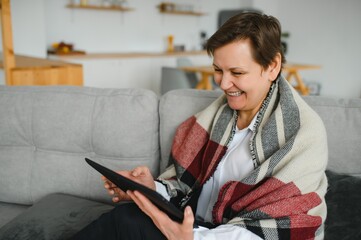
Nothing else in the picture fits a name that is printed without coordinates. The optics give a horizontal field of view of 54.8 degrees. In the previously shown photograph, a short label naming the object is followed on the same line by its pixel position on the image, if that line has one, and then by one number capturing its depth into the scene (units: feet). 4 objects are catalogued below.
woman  3.08
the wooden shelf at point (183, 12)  19.26
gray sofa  4.32
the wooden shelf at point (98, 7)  15.80
